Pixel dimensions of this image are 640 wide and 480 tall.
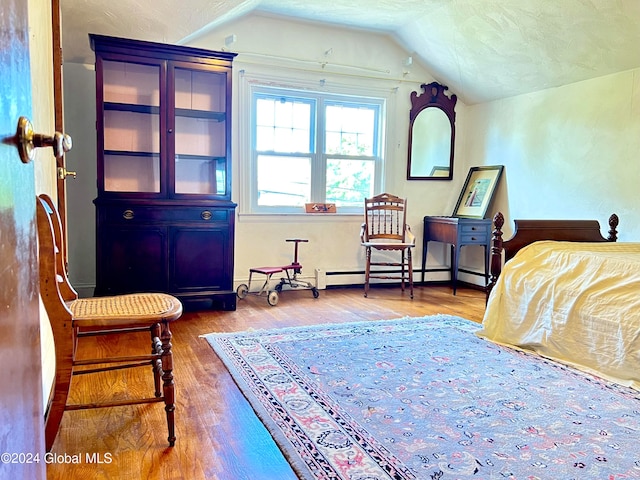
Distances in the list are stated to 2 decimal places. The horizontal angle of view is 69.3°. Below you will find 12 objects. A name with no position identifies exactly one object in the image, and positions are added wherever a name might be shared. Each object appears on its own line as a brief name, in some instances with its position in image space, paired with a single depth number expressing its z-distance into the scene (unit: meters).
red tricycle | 4.05
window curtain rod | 4.37
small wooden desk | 4.62
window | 4.58
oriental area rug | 1.59
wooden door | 0.60
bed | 2.35
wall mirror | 5.09
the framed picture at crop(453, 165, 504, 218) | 4.91
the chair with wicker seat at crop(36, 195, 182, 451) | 1.52
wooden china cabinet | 3.42
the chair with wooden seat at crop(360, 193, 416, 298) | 4.53
